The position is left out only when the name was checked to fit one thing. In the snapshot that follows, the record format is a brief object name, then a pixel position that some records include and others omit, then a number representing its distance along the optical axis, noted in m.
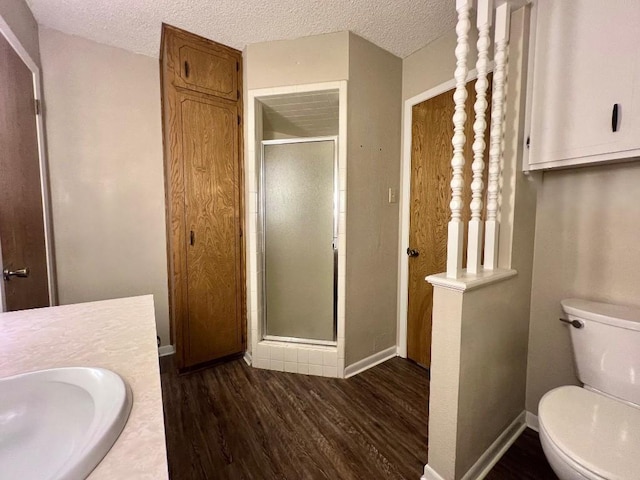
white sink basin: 0.51
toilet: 0.85
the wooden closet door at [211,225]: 2.04
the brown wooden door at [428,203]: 2.00
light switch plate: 2.26
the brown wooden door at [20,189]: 1.38
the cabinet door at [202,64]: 1.93
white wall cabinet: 1.10
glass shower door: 2.19
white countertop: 0.44
